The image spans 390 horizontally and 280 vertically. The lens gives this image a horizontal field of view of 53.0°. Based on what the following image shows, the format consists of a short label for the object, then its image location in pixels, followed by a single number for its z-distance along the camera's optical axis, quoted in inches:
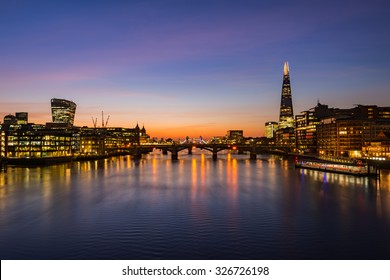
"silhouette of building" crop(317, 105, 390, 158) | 4136.3
